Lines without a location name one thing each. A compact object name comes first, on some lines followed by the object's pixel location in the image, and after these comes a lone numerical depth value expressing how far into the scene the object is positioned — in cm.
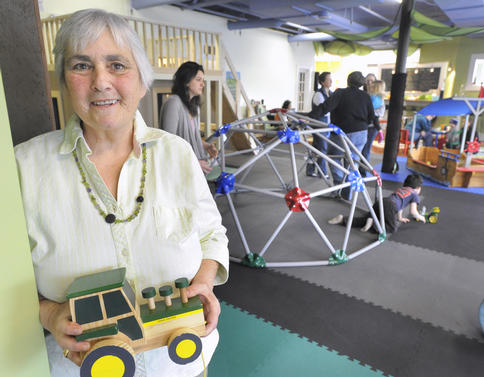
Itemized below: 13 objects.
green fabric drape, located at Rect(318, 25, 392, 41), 906
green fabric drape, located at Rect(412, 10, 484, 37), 709
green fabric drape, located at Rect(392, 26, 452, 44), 832
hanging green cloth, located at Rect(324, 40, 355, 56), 1230
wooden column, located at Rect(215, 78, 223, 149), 642
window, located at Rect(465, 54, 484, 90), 1031
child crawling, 355
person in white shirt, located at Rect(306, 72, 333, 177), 503
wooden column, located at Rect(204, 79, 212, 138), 605
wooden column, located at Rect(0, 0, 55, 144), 95
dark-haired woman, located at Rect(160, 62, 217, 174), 259
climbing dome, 279
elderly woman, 78
